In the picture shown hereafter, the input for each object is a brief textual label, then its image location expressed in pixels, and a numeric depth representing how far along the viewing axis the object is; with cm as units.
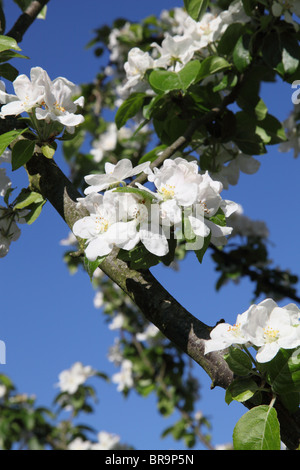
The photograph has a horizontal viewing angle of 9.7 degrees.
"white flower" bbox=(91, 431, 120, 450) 434
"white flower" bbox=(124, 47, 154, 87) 163
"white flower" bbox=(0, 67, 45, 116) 142
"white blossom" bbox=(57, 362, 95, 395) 469
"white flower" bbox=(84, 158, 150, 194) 136
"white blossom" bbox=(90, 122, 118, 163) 327
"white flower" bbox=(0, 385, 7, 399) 456
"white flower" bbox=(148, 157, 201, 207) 133
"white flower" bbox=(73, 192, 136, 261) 133
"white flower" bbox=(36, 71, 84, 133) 143
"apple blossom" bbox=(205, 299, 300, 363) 132
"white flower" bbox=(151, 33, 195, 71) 160
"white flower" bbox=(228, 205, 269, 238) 350
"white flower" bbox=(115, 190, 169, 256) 133
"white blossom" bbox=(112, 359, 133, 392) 472
